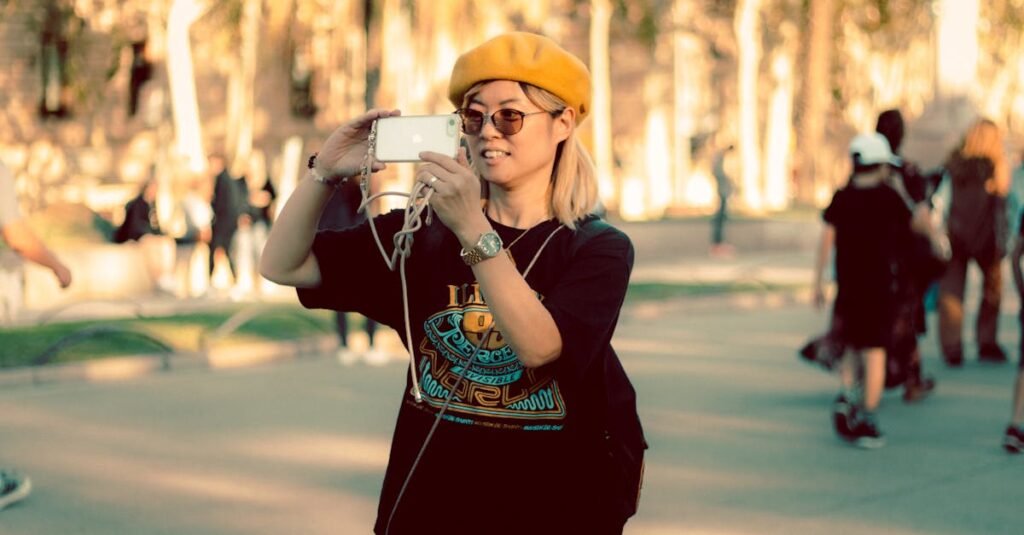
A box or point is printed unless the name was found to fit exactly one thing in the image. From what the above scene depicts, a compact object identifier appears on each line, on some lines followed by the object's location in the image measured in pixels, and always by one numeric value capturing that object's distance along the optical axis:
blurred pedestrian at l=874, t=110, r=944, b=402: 10.52
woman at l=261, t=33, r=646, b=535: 3.55
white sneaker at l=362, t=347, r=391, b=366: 14.42
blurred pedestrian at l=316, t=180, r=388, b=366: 13.37
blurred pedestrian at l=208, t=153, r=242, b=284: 21.98
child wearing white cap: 10.09
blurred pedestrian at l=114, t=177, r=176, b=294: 22.52
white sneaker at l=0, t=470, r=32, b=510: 8.09
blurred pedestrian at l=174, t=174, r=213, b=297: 21.39
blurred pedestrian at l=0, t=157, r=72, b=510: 7.90
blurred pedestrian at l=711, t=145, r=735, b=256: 31.02
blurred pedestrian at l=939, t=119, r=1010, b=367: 13.36
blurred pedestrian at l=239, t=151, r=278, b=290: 23.73
